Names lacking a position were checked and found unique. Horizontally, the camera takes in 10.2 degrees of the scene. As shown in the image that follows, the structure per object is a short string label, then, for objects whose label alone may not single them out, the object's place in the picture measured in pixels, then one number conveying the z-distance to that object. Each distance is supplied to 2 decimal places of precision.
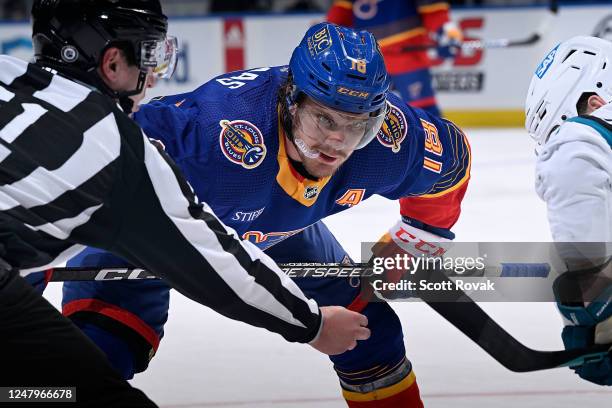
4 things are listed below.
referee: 6.18
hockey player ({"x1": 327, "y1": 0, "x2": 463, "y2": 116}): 13.77
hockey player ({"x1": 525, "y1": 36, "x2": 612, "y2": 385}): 6.49
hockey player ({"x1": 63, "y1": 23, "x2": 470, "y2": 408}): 6.83
